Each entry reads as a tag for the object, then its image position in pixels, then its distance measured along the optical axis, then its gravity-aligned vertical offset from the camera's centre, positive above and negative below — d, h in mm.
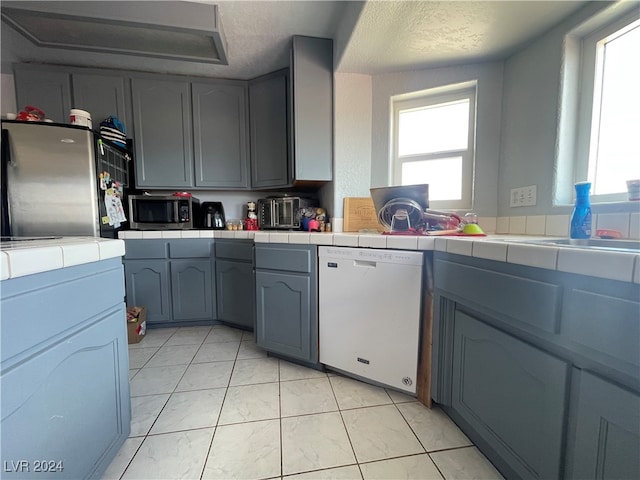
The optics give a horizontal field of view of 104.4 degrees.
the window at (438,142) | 1779 +592
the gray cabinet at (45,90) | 2100 +1118
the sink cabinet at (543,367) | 531 -407
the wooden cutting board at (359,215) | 1918 +45
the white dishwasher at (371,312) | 1209 -483
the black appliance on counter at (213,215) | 2401 +55
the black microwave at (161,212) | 2193 +77
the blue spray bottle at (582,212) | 1054 +38
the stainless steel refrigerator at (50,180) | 1669 +284
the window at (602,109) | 1106 +545
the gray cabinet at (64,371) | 546 -410
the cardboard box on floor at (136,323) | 1919 -811
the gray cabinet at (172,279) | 2143 -512
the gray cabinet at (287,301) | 1463 -493
